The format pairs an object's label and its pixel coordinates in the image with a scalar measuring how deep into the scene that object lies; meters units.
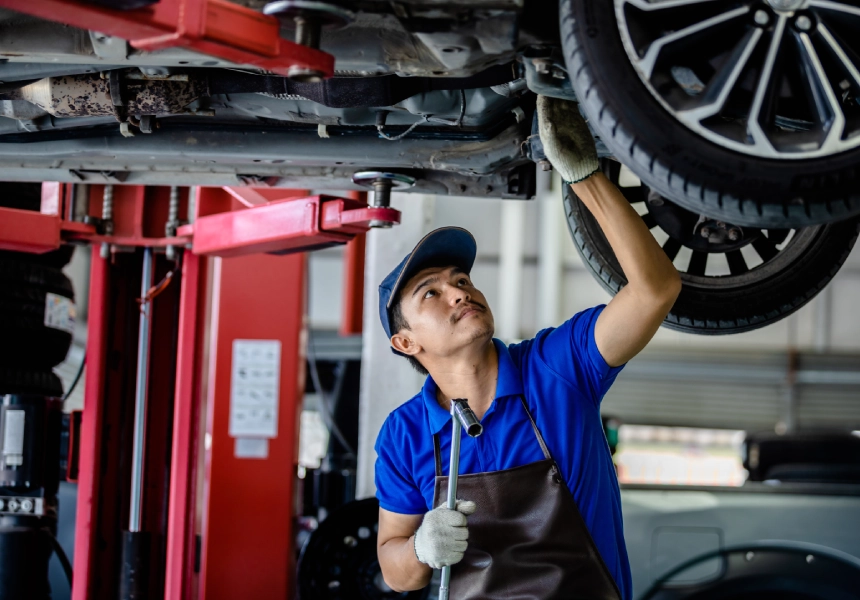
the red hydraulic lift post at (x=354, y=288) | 5.20
